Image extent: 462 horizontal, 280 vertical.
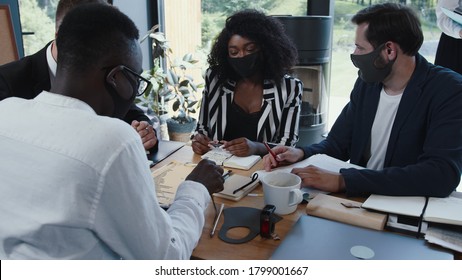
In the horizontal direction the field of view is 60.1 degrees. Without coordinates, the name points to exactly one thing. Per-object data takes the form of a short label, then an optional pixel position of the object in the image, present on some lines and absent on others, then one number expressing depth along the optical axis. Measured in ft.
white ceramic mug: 3.38
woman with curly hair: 6.10
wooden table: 2.87
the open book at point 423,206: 3.13
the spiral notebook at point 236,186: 3.77
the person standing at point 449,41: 6.86
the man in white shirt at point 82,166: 2.12
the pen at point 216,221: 3.14
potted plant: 10.57
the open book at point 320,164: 4.37
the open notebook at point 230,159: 4.59
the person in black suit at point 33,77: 5.03
